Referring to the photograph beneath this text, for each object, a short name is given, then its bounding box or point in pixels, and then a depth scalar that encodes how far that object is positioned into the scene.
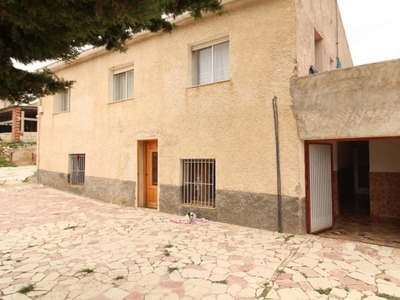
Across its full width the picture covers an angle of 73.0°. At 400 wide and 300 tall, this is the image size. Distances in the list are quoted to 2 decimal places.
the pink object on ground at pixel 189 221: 8.20
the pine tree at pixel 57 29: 2.56
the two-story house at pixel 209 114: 7.14
